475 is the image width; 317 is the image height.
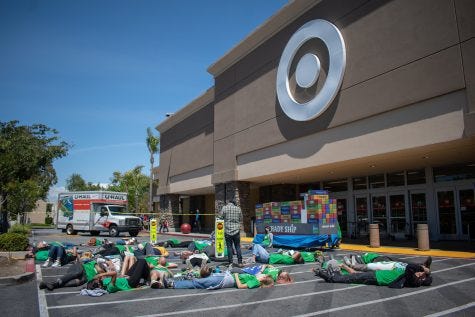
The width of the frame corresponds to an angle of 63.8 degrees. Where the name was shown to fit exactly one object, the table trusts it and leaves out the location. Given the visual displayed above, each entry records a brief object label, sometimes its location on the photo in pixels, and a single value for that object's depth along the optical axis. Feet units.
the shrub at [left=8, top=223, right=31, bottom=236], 66.44
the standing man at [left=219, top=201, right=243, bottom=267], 37.81
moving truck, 92.79
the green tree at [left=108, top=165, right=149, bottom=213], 204.23
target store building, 43.96
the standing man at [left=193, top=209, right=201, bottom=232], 123.11
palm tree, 171.63
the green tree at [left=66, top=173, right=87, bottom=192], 299.99
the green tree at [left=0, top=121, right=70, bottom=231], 75.05
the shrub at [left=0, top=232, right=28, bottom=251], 48.52
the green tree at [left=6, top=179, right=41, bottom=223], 74.86
